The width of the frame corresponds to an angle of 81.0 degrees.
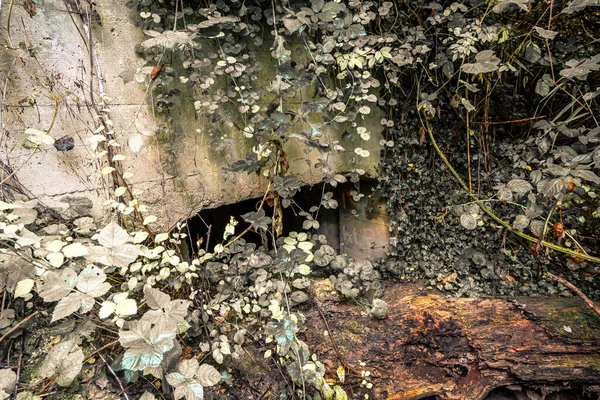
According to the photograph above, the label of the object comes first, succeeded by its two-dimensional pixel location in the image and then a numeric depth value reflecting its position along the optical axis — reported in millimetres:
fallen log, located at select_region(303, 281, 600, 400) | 2041
